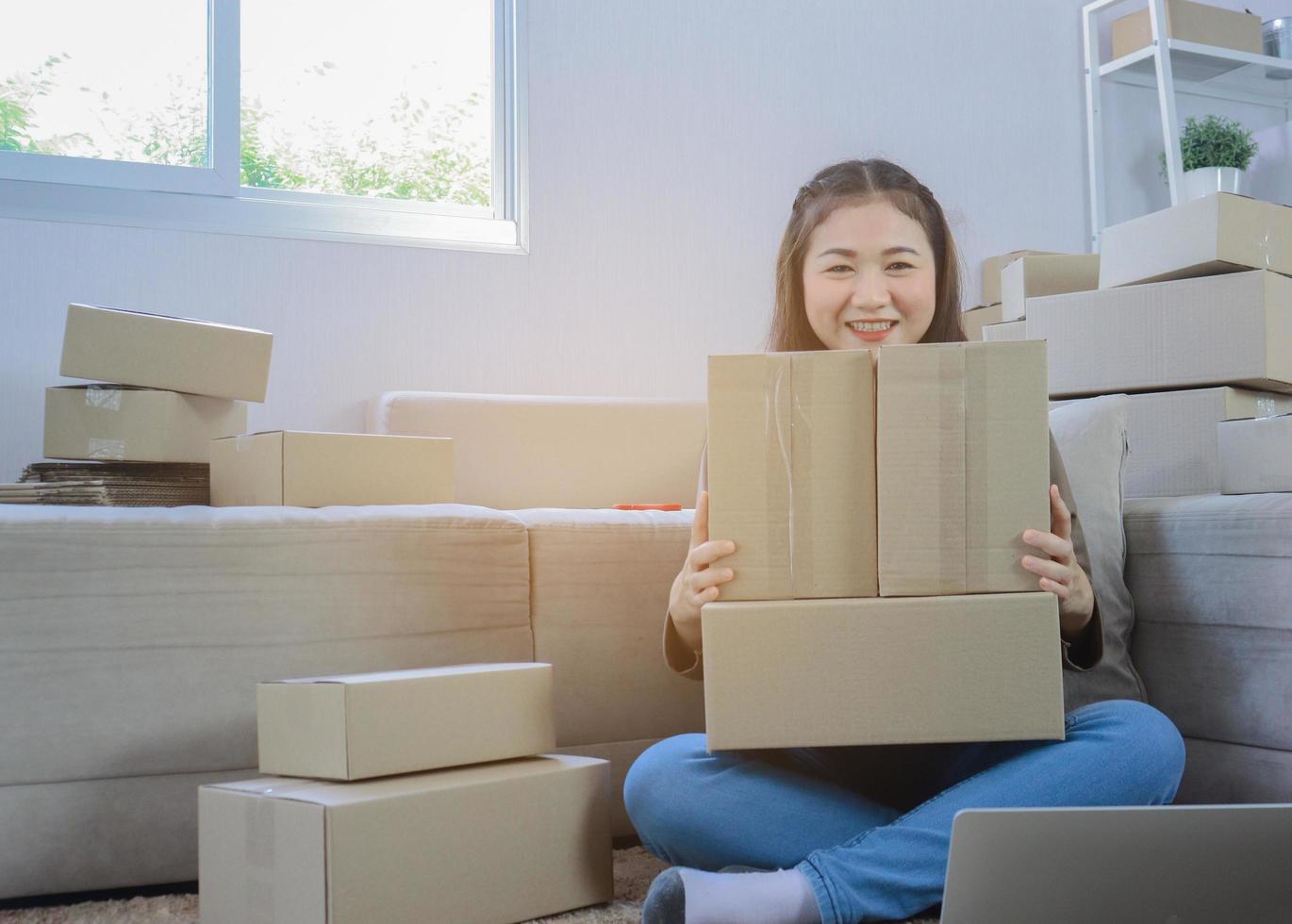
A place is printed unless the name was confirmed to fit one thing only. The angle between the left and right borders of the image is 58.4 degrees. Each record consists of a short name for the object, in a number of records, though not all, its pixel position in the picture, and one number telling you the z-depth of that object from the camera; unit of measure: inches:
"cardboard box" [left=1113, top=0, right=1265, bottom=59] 116.4
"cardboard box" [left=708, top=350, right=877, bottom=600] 39.0
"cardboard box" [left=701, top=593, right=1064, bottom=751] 38.9
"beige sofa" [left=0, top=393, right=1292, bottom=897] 48.9
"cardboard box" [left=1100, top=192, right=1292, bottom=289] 61.6
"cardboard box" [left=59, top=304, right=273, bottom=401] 67.1
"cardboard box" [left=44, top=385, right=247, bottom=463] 69.1
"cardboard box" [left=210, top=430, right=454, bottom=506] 61.6
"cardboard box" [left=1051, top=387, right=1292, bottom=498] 62.5
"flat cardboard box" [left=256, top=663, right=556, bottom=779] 42.8
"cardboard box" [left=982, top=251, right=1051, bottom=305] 113.7
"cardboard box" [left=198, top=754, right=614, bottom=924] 40.2
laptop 34.4
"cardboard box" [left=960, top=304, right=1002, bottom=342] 111.7
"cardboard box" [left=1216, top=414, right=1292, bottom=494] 52.3
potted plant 114.9
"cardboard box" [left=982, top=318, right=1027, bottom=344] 82.0
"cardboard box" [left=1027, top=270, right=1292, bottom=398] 61.4
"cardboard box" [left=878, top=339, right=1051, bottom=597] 38.7
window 90.9
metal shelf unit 115.4
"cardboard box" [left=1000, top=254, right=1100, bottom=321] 86.6
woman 39.0
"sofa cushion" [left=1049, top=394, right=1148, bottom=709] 52.7
